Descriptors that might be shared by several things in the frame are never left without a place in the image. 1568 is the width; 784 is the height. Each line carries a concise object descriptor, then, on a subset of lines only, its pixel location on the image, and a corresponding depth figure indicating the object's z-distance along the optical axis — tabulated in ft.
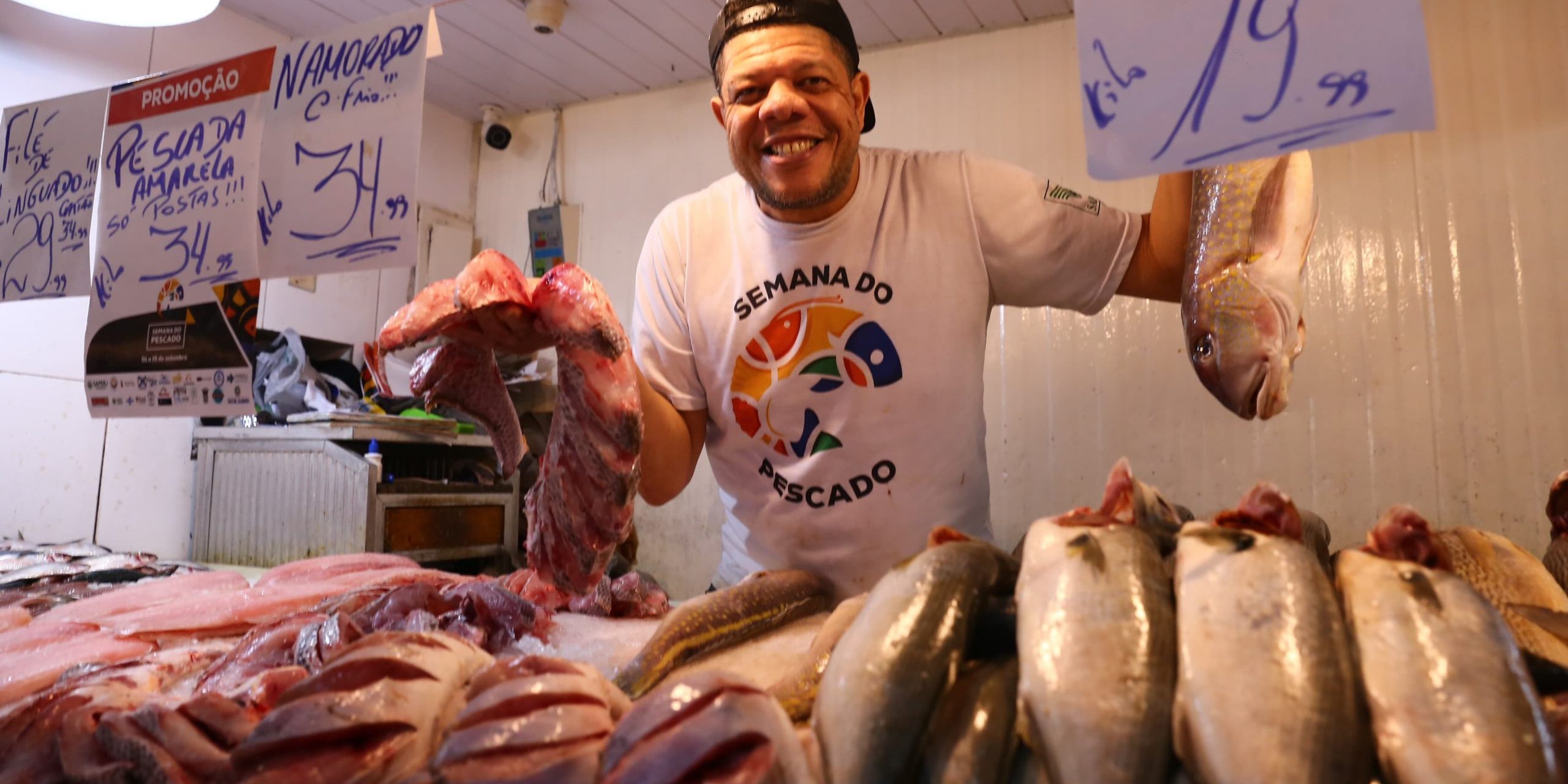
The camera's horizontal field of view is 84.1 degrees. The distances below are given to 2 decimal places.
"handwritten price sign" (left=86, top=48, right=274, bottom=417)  6.32
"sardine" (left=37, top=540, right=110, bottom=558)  8.71
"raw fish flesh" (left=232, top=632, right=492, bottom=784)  2.70
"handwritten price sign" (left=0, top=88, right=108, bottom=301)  7.92
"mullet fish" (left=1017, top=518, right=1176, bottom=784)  2.23
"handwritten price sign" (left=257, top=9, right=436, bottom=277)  5.51
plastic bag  13.47
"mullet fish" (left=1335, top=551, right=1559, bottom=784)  2.03
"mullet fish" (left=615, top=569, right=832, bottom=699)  3.88
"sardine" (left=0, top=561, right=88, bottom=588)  7.22
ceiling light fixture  8.32
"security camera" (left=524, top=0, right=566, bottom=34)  14.98
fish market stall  2.47
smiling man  6.83
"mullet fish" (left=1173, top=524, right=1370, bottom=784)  2.13
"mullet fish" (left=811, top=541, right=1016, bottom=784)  2.45
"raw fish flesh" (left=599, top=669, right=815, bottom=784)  2.40
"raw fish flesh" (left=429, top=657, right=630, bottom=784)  2.51
